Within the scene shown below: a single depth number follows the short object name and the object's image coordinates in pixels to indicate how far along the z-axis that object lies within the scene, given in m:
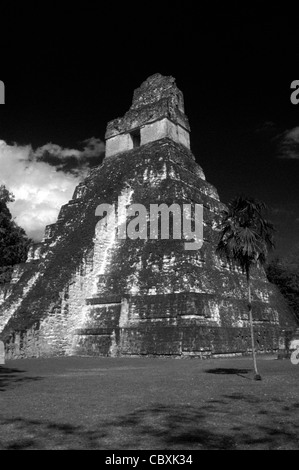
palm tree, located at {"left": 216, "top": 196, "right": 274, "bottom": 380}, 10.66
